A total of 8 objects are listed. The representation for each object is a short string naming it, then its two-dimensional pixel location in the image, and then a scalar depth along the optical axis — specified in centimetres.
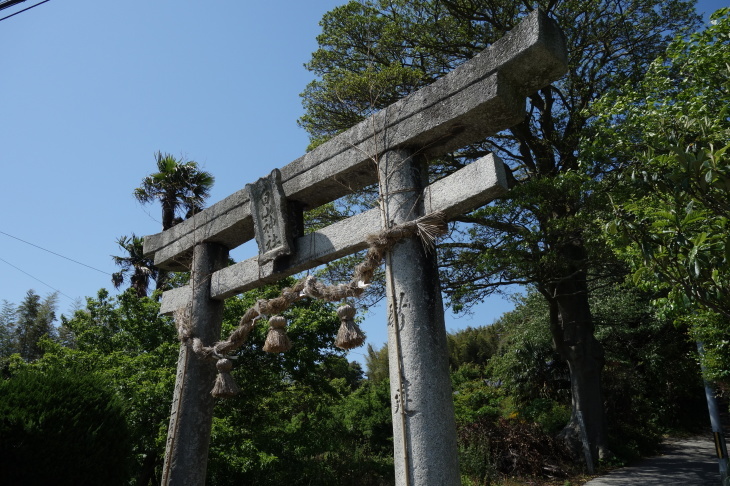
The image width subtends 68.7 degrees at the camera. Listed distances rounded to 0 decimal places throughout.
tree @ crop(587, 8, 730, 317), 413
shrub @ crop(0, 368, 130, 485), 465
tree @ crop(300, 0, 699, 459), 1116
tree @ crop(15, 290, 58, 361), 2772
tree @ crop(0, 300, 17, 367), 2628
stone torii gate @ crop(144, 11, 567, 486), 367
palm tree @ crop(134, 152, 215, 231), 982
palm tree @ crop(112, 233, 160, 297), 1786
